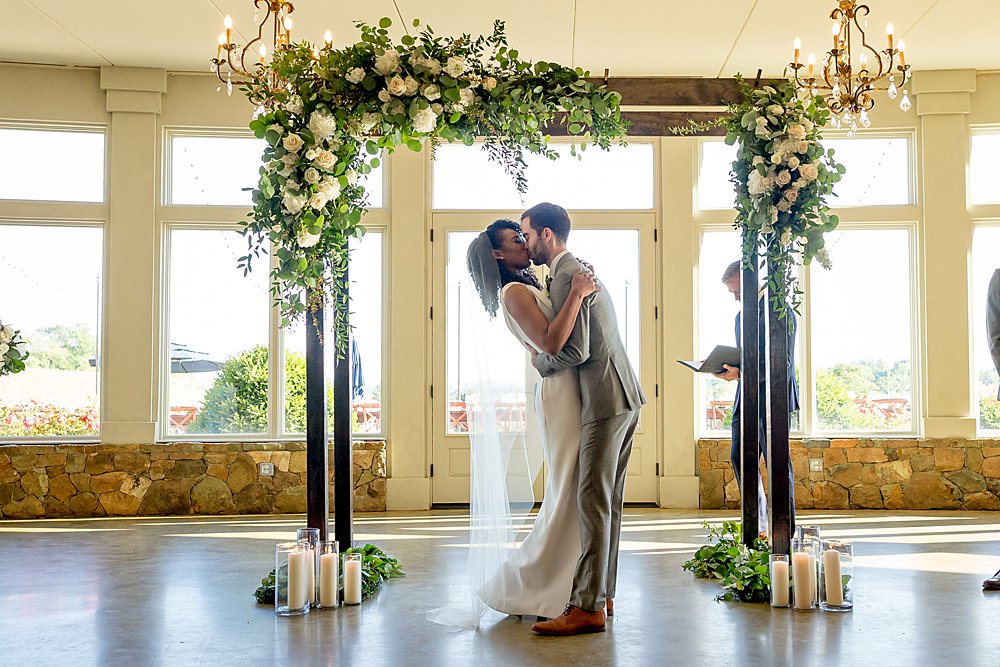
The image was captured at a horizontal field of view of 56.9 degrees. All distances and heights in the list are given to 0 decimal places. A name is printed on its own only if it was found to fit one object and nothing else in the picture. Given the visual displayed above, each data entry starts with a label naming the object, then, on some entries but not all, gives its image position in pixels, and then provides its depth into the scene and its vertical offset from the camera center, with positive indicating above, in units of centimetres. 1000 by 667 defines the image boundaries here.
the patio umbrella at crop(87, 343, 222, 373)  735 +26
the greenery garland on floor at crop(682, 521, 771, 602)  408 -83
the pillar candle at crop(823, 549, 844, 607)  388 -79
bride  362 -32
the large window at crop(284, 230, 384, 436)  739 +31
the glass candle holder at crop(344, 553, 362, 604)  401 -82
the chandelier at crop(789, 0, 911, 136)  447 +157
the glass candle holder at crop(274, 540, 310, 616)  383 -78
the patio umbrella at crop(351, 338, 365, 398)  727 +12
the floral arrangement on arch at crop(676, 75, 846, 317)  396 +94
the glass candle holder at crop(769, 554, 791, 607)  394 -82
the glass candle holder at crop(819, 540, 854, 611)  388 -76
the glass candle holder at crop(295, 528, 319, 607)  392 -66
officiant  483 +8
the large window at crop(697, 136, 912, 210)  748 +178
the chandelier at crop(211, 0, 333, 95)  443 +178
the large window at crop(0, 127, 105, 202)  726 +181
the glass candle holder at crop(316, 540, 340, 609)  393 -77
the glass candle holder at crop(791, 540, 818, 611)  389 -79
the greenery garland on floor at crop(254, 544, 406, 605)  413 -87
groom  349 -9
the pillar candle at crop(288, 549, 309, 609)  383 -78
